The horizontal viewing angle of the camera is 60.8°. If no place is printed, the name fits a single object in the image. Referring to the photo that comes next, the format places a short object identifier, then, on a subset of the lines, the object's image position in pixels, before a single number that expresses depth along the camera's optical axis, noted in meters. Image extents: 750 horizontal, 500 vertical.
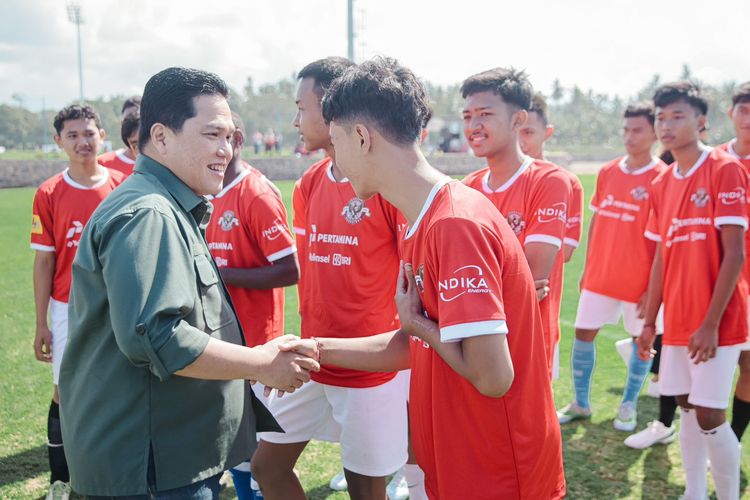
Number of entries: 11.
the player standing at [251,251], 3.72
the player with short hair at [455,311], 1.92
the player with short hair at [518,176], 3.58
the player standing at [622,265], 5.46
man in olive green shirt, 2.00
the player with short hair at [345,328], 3.35
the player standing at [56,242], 4.53
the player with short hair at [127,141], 5.03
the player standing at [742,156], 4.45
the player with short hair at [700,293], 3.68
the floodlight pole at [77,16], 54.06
